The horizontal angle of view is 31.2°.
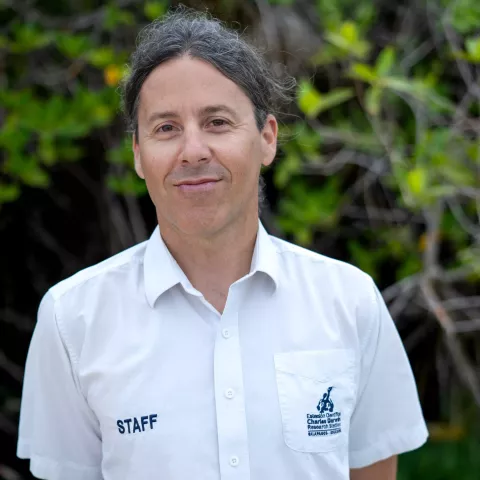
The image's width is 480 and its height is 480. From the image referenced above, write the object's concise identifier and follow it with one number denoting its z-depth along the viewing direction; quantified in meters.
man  1.62
